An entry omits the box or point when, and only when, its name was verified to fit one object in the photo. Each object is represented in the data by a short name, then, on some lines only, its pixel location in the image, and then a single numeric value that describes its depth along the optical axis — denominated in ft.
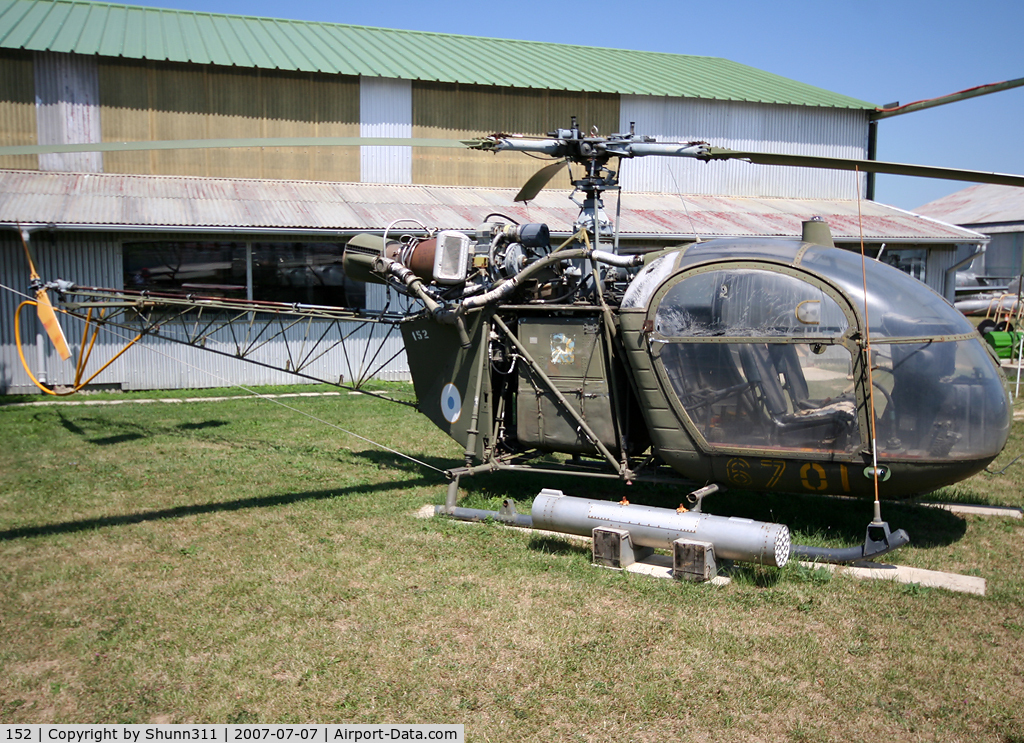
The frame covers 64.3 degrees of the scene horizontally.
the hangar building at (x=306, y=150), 55.83
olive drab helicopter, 20.27
